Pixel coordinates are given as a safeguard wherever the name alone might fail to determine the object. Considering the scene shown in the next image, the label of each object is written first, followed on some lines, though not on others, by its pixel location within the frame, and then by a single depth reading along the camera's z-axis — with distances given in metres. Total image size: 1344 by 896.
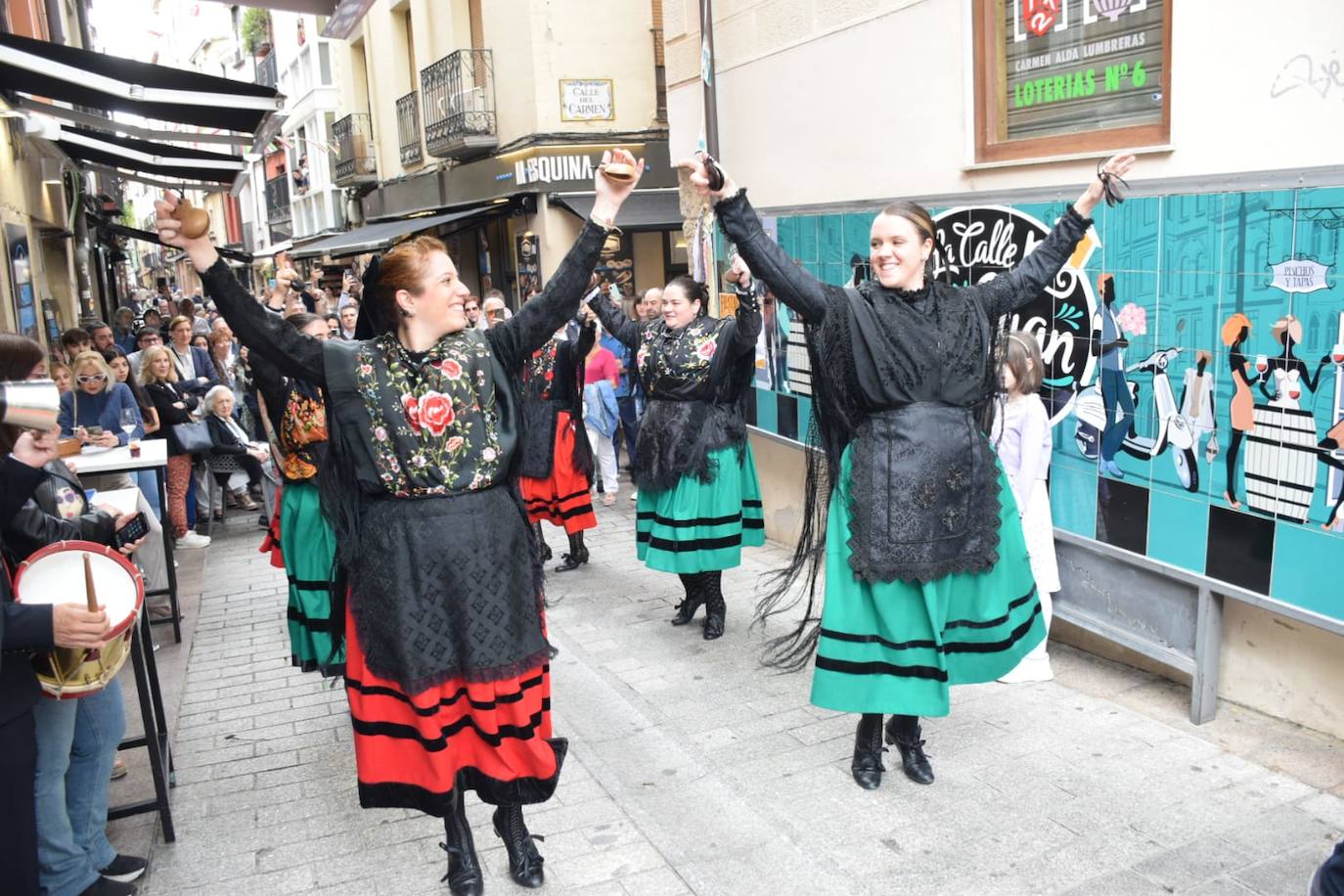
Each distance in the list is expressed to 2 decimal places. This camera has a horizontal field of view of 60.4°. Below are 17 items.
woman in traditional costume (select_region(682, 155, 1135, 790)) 3.55
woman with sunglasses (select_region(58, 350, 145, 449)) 7.45
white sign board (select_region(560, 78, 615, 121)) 15.09
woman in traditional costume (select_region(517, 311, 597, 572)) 6.68
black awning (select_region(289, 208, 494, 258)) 16.78
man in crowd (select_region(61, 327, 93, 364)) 8.17
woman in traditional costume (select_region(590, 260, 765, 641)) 5.56
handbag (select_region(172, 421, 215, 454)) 8.65
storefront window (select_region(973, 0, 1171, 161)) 4.53
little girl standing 4.59
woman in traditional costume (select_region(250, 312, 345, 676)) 4.39
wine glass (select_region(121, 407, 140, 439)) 7.55
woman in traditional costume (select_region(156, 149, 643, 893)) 2.97
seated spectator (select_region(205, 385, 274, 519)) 8.78
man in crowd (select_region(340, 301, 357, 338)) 11.12
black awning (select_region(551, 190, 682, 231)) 14.83
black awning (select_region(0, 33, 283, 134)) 6.47
